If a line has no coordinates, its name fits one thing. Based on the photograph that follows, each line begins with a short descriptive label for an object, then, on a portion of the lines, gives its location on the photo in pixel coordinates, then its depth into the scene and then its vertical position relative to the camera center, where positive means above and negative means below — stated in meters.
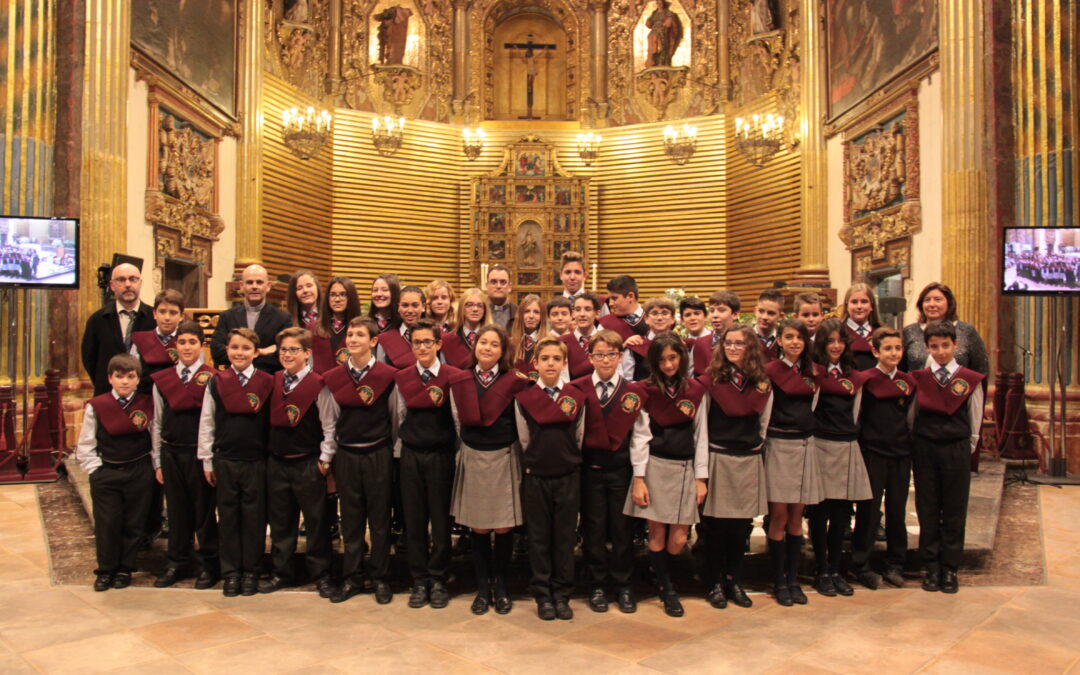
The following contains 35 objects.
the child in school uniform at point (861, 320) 4.64 +0.18
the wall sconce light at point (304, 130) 11.34 +3.12
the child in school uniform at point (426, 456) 3.97 -0.54
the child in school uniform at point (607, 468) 3.88 -0.59
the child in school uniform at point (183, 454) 4.21 -0.56
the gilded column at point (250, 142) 11.31 +2.95
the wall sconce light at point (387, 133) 12.69 +3.45
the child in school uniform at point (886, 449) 4.25 -0.53
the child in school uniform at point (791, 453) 4.01 -0.53
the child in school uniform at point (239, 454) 4.09 -0.54
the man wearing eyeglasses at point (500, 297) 5.05 +0.34
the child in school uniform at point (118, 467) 4.13 -0.62
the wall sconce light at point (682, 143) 12.62 +3.27
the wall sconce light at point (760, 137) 11.41 +3.05
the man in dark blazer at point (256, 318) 4.65 +0.19
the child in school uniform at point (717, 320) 4.54 +0.17
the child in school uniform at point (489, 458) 3.87 -0.54
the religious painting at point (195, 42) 8.83 +3.73
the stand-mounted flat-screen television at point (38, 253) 6.00 +0.73
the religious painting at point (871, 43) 8.67 +3.67
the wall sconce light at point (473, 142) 14.00 +3.63
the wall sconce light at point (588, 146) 14.02 +3.58
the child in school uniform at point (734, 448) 3.91 -0.49
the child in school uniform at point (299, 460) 4.08 -0.57
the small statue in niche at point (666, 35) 13.94 +5.49
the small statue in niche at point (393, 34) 13.78 +5.46
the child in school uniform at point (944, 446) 4.20 -0.51
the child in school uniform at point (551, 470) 3.83 -0.58
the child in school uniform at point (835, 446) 4.13 -0.50
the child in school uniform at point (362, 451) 4.01 -0.52
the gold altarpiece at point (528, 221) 13.76 +2.22
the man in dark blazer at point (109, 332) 4.94 +0.11
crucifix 14.87 +5.23
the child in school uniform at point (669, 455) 3.86 -0.51
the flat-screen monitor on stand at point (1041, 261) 6.32 +0.71
